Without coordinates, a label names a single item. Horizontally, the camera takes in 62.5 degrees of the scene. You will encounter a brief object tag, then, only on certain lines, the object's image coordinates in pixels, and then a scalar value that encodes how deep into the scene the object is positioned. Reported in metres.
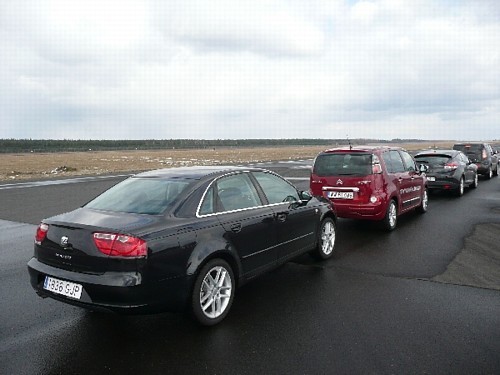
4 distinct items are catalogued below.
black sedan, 3.57
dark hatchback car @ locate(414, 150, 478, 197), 13.10
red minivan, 7.83
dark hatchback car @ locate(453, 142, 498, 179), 19.02
